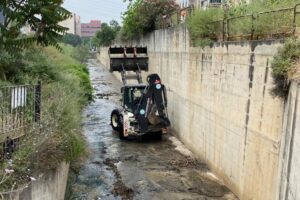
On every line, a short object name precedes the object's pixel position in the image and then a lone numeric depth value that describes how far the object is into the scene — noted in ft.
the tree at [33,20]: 25.63
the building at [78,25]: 600.72
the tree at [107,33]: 206.06
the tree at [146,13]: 79.00
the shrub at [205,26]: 46.37
